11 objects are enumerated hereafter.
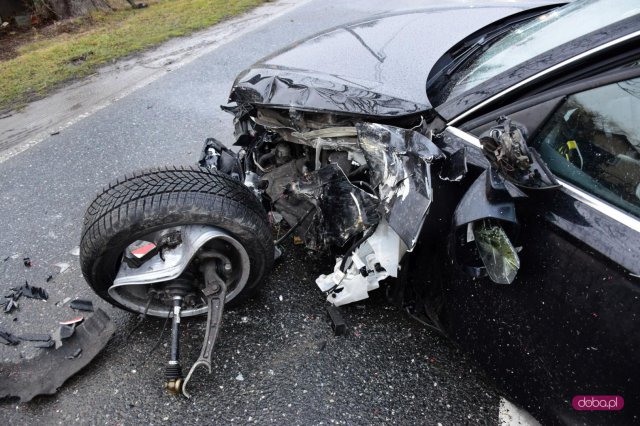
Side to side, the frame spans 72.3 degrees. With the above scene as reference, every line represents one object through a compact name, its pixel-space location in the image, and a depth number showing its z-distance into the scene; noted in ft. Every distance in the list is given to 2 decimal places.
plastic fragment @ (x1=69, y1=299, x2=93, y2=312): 7.14
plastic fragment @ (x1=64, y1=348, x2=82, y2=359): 6.39
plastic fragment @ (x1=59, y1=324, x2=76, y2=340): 6.41
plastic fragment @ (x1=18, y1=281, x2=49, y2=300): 7.56
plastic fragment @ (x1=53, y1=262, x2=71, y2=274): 8.17
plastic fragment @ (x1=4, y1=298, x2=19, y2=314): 7.36
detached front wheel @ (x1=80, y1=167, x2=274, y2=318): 5.77
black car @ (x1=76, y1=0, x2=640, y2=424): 4.27
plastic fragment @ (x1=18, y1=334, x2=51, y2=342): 6.44
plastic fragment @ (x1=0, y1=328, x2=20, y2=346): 6.64
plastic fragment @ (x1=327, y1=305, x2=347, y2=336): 6.77
